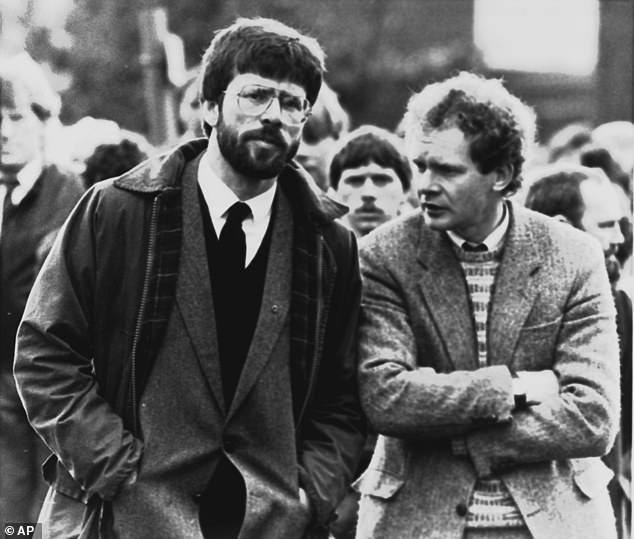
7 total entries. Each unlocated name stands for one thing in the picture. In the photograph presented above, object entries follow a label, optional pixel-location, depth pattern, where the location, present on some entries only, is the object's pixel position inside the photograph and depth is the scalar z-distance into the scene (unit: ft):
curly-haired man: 33.83
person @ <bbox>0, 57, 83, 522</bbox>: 47.42
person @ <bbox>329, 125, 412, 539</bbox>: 47.24
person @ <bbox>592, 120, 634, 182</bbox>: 64.28
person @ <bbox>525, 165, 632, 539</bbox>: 44.52
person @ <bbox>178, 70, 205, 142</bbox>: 56.65
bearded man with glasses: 32.22
